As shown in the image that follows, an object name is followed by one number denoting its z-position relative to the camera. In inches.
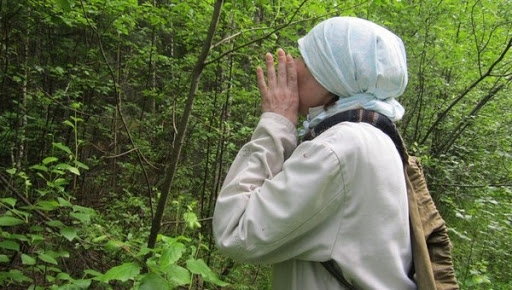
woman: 43.4
